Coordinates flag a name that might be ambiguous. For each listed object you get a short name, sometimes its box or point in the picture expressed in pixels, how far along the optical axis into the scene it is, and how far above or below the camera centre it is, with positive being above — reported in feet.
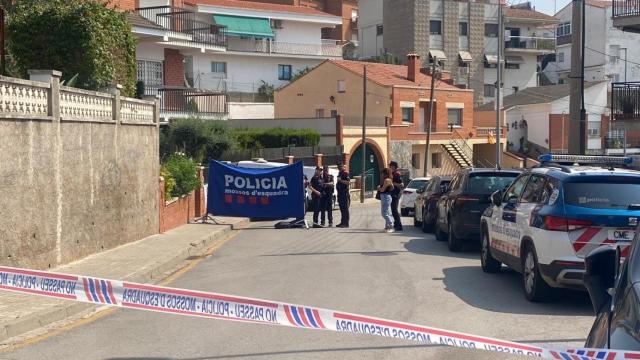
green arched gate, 167.32 -7.67
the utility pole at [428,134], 166.08 -1.07
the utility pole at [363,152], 150.73 -4.25
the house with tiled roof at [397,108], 178.40 +4.75
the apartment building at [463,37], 229.66 +26.37
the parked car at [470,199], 53.01 -4.54
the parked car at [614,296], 13.93 -3.16
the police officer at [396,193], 70.74 -5.43
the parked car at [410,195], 102.58 -8.20
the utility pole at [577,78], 59.77 +3.71
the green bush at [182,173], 75.56 -4.14
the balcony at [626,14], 73.26 +10.24
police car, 32.86 -3.71
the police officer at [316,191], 78.23 -5.85
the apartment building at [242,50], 127.34 +17.66
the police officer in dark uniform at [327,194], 78.28 -6.14
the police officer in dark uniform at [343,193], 76.64 -5.96
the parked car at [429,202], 69.72 -6.49
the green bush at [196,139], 115.24 -1.44
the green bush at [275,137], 144.97 -1.52
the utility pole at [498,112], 129.86 +2.75
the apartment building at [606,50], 226.38 +22.11
